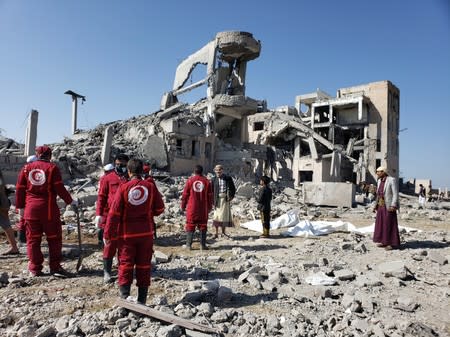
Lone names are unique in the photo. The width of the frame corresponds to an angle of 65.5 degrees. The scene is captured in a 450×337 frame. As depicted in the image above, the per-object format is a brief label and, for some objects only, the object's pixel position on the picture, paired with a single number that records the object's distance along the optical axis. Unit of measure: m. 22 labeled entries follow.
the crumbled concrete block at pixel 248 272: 4.50
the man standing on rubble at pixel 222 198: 7.70
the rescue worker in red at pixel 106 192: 4.68
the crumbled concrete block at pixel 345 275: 4.64
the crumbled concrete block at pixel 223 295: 3.71
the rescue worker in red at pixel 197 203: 6.48
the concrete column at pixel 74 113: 25.25
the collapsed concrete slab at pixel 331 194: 14.88
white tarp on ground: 8.45
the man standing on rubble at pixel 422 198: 18.23
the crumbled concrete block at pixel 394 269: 4.69
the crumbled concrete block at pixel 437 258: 5.50
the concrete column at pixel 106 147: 17.14
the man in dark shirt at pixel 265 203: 7.91
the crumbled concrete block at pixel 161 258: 5.40
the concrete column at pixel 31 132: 13.41
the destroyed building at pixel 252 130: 21.83
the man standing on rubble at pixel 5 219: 5.49
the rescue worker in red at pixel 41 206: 4.37
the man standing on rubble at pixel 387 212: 6.53
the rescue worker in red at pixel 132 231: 3.39
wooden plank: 2.88
